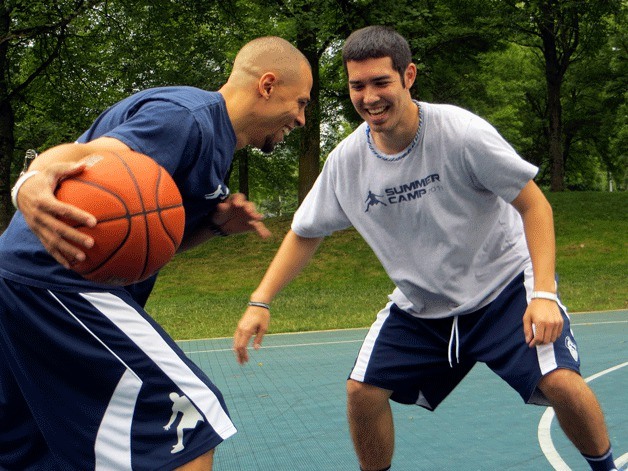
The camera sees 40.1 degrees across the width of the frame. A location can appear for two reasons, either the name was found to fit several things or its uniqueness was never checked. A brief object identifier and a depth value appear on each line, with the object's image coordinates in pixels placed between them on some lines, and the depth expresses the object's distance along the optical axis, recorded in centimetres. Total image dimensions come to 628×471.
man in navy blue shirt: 289
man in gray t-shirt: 366
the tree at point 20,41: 1764
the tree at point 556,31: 2294
